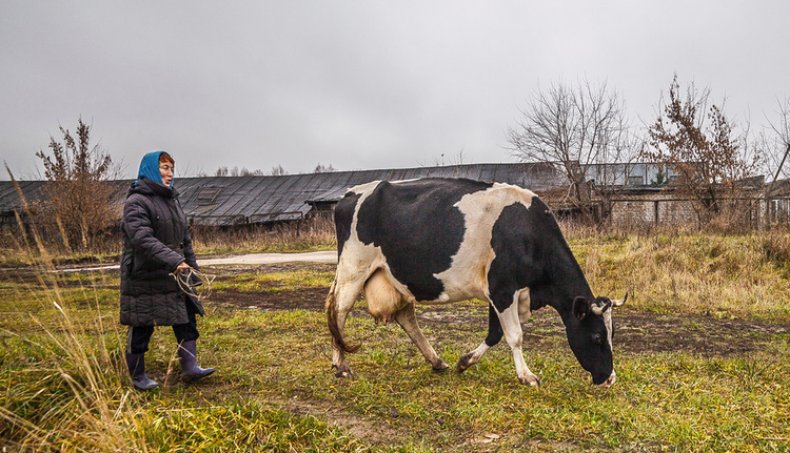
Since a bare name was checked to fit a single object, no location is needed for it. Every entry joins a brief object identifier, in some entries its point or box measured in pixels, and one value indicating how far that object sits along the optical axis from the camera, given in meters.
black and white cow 4.48
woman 4.18
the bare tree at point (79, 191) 26.48
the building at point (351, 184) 18.73
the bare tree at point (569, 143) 25.14
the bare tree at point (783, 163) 15.75
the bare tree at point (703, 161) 16.11
